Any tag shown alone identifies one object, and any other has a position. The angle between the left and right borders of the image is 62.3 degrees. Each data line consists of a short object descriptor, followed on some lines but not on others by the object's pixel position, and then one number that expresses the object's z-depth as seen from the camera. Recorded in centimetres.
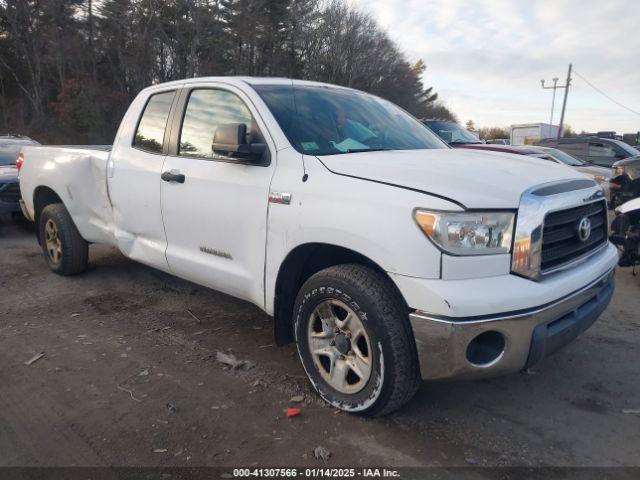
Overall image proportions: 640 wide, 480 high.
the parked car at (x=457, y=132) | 1088
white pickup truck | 254
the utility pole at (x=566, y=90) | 4892
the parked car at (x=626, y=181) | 834
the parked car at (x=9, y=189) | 848
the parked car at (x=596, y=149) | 1324
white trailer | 3775
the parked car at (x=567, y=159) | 1069
